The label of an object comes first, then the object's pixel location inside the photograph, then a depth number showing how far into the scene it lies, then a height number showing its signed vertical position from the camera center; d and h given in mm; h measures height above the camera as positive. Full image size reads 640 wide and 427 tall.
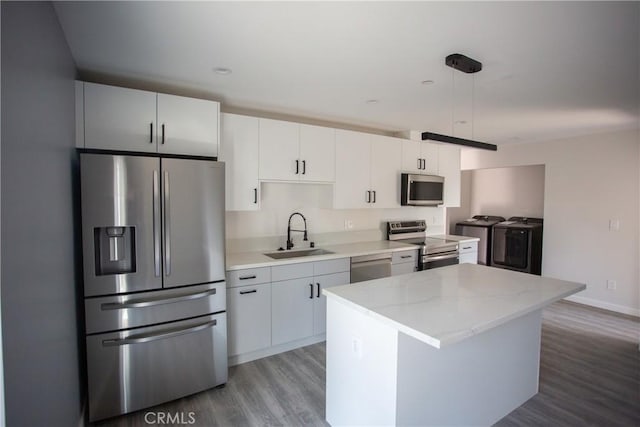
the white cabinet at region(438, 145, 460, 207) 4715 +406
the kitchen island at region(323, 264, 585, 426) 1653 -842
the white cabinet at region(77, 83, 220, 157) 2326 +569
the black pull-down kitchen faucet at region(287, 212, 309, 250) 3637 -364
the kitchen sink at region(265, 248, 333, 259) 3469 -577
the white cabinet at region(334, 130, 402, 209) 3730 +336
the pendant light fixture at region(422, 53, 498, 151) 2115 +871
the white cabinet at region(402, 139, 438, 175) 4305 +561
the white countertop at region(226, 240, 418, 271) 2912 -551
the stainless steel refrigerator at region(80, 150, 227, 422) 2143 -551
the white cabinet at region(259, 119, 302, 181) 3207 +472
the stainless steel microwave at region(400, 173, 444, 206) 4223 +132
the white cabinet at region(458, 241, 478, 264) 4465 -693
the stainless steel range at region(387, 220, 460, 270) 4035 -542
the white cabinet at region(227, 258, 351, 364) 2873 -968
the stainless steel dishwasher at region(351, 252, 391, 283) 3494 -720
